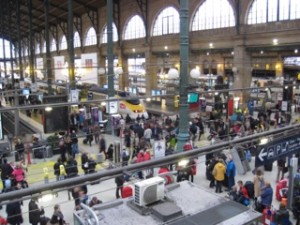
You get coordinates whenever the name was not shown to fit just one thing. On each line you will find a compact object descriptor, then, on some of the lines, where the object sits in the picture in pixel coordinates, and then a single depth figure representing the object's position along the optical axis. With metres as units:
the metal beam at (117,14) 39.43
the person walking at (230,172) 11.91
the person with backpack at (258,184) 10.09
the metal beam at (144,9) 35.12
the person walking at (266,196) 9.42
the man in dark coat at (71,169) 11.96
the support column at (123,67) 39.97
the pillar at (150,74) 35.91
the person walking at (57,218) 8.57
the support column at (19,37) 34.25
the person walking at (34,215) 8.97
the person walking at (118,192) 10.90
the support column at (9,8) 39.62
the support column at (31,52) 32.54
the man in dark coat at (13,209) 9.19
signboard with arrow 5.07
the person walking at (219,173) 11.90
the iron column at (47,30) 27.09
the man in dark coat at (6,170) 12.50
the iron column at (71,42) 23.23
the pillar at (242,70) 26.36
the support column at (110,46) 19.03
